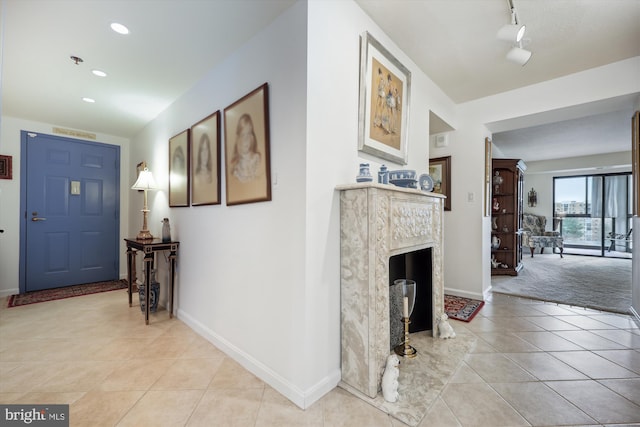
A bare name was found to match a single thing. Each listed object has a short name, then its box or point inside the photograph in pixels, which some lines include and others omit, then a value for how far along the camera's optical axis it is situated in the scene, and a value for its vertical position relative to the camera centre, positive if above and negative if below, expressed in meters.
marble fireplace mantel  1.60 -0.35
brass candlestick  1.99 -1.01
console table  2.64 -0.43
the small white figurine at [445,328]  2.32 -0.97
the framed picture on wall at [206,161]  2.34 +0.48
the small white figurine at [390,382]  1.55 -0.95
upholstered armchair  6.87 -0.50
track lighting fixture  1.91 +1.30
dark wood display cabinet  4.86 -0.02
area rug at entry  3.40 -1.09
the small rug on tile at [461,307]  2.81 -1.04
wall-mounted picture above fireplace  1.97 +0.89
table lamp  3.12 +0.32
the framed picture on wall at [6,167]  3.60 +0.60
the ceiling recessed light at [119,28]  1.94 +1.33
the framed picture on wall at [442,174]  3.71 +0.55
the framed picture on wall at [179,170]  2.79 +0.47
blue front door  3.78 +0.01
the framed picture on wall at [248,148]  1.83 +0.48
